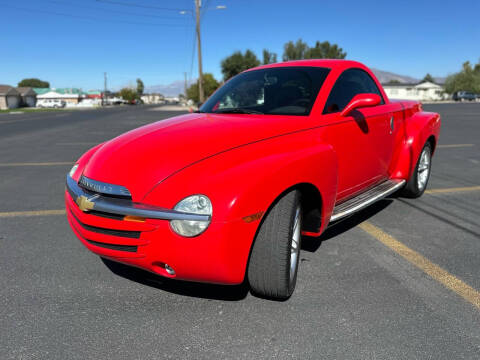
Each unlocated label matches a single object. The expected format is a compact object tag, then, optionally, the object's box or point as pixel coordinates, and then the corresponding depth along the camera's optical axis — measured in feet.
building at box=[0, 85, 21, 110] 238.27
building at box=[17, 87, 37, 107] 282.56
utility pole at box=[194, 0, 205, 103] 99.91
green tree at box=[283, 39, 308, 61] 242.17
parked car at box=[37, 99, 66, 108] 265.56
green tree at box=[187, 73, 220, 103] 209.75
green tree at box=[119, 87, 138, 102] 461.78
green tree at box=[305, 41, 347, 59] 245.04
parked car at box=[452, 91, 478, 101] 214.12
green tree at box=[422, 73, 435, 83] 484.33
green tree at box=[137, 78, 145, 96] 587.27
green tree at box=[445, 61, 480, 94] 275.39
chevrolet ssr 6.77
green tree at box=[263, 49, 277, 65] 213.15
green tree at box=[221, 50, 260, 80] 175.83
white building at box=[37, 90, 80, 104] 365.20
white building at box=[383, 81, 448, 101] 321.79
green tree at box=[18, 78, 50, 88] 493.11
